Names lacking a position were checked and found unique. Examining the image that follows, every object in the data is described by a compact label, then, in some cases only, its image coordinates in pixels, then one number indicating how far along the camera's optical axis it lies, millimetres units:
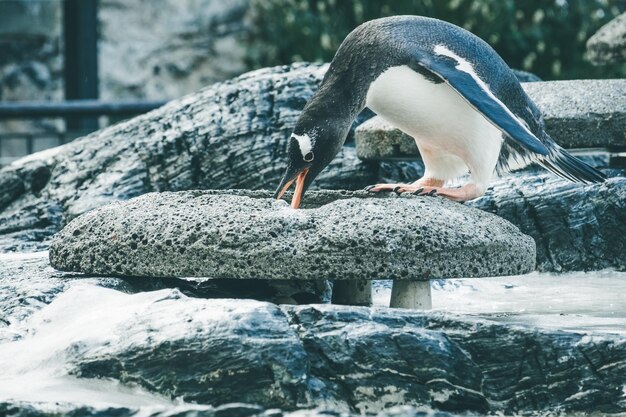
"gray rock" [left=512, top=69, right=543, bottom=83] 13219
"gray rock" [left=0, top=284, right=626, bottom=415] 6180
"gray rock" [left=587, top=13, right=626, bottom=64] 12508
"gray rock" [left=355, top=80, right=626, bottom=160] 10211
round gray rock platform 7207
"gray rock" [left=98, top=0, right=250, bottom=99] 25422
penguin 8203
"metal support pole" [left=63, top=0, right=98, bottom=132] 17609
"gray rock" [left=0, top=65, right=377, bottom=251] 11484
